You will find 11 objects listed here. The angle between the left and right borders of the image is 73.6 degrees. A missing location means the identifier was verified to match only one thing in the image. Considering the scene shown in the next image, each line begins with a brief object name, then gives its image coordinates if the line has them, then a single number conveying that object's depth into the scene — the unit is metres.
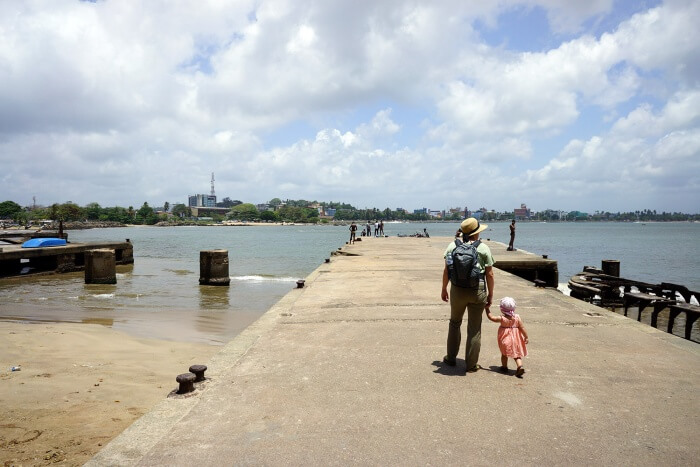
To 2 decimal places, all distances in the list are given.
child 5.03
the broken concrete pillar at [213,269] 20.44
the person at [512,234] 23.21
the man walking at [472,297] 4.93
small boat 24.48
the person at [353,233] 32.56
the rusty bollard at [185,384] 4.51
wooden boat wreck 11.41
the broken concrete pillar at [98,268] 20.23
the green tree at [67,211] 151.12
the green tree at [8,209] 170.38
